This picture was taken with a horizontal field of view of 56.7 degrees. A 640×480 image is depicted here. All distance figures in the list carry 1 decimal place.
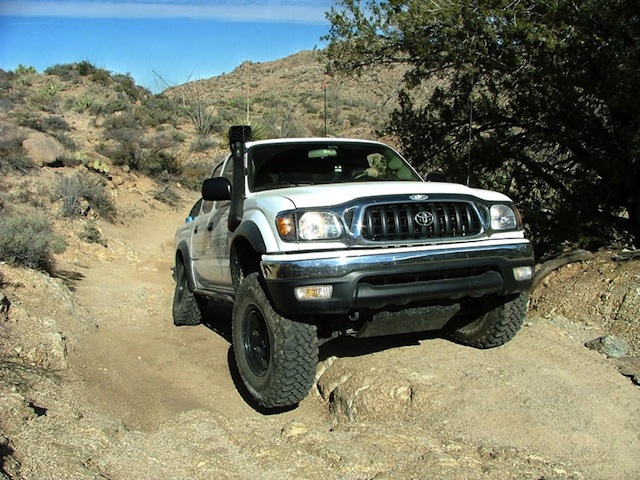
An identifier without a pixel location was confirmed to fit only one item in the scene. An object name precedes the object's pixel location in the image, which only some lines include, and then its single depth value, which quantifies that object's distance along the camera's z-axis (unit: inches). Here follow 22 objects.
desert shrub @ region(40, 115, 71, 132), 753.7
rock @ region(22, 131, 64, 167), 540.7
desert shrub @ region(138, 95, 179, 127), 1081.4
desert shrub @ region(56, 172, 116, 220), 456.2
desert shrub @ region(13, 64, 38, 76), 1390.4
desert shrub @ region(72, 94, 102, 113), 1069.8
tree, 248.2
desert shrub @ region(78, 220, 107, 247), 417.8
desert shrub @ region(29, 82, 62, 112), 1028.6
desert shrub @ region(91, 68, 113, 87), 1323.8
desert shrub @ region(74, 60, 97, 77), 1364.4
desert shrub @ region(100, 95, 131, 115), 1049.4
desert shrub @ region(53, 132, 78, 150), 644.7
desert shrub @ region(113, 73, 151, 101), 1266.0
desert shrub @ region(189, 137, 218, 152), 936.9
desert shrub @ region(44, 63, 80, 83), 1332.4
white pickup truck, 148.2
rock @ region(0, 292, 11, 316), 210.6
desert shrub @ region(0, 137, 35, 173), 484.1
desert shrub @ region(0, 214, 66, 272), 270.5
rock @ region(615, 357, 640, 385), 180.7
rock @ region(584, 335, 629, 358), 200.4
